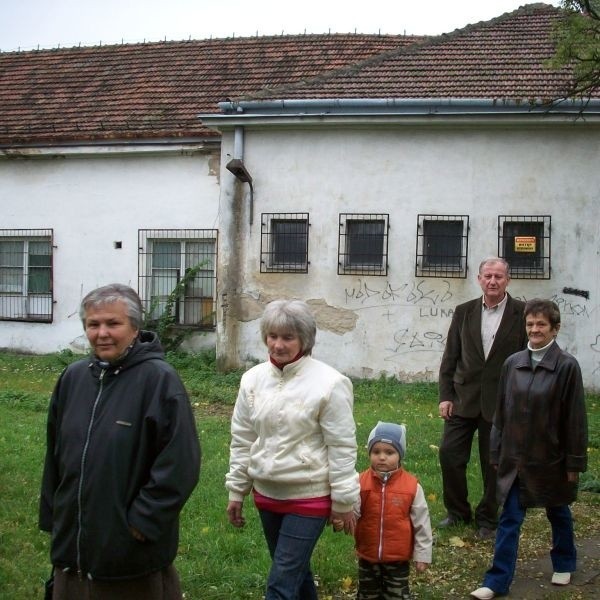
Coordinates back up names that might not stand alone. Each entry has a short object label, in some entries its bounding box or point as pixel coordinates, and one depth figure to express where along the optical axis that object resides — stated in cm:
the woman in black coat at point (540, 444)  477
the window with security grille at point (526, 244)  1275
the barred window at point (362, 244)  1336
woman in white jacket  372
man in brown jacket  593
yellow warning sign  1270
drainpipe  1346
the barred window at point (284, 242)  1362
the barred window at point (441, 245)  1309
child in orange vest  404
